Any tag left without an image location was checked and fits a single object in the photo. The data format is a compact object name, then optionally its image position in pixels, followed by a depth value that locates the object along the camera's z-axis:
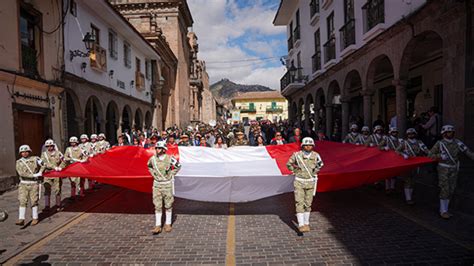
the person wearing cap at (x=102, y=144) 11.03
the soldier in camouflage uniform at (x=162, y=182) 6.29
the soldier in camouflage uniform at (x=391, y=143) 8.59
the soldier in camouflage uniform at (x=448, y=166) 6.60
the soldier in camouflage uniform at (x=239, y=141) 10.88
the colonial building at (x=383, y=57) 8.26
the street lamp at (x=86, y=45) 14.16
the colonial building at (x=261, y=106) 80.88
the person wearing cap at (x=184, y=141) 11.51
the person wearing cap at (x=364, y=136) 10.32
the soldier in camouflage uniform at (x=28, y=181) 6.77
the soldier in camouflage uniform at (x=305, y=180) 6.11
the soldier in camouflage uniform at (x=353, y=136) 11.02
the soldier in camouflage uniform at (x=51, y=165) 7.78
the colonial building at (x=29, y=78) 10.13
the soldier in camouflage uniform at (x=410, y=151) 7.68
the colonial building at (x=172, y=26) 30.42
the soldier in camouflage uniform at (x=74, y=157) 8.84
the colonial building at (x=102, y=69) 14.48
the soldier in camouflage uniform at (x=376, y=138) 9.67
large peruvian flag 7.26
